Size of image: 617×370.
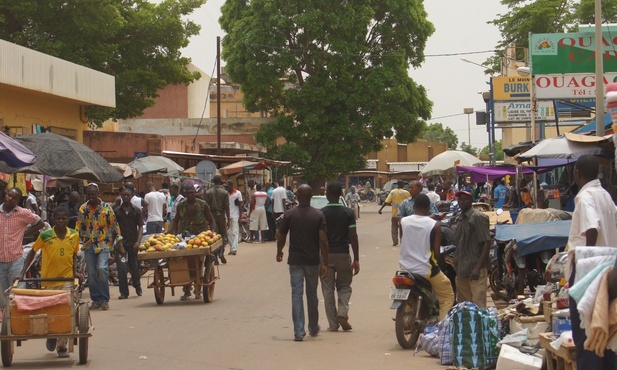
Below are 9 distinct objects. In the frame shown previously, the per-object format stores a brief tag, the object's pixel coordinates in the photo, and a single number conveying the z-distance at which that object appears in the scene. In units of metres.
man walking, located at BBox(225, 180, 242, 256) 24.47
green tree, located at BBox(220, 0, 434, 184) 47.44
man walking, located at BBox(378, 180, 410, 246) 25.08
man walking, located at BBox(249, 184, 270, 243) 29.00
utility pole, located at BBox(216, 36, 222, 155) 38.88
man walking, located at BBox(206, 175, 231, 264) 21.59
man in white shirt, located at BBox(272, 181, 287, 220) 29.25
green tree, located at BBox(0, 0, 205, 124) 35.59
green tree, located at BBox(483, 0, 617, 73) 45.84
